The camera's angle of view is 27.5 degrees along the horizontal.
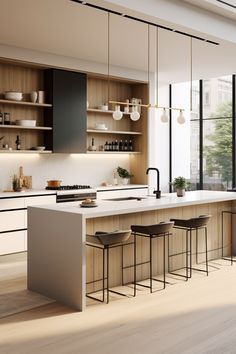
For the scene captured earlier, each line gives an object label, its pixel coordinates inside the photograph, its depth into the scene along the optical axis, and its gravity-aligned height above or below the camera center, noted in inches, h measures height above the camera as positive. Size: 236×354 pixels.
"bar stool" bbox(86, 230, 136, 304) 175.5 -24.2
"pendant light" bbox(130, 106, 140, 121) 236.3 +29.2
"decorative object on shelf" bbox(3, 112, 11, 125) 287.2 +33.6
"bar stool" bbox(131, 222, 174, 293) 193.6 -22.4
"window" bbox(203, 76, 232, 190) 447.8 +36.0
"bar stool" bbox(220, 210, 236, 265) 264.8 -38.6
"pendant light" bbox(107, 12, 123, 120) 231.0 +29.5
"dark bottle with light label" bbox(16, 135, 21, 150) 293.3 +18.6
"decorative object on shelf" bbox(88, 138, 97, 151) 338.7 +19.3
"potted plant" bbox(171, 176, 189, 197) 243.9 -5.8
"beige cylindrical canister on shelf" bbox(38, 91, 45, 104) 300.2 +48.4
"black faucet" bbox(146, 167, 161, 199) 234.4 -9.5
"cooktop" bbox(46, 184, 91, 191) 298.2 -8.2
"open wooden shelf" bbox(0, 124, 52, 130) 279.5 +28.2
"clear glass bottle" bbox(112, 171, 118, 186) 354.6 -5.2
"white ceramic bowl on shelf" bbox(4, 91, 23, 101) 284.2 +46.7
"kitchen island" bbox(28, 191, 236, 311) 175.3 -25.1
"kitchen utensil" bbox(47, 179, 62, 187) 301.1 -5.4
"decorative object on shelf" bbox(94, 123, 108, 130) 340.2 +33.8
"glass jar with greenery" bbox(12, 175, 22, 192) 282.8 -6.9
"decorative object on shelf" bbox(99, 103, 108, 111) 340.3 +47.7
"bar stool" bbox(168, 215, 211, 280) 218.4 -23.8
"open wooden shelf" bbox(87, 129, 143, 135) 330.5 +30.4
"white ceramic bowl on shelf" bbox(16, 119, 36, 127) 290.7 +31.5
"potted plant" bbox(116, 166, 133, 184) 356.8 +0.4
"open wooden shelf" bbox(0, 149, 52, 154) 280.7 +13.8
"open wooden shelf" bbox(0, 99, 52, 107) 281.5 +42.7
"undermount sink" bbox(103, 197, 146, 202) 233.2 -11.6
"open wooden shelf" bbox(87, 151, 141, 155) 334.2 +16.1
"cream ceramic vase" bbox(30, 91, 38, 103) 296.8 +48.4
